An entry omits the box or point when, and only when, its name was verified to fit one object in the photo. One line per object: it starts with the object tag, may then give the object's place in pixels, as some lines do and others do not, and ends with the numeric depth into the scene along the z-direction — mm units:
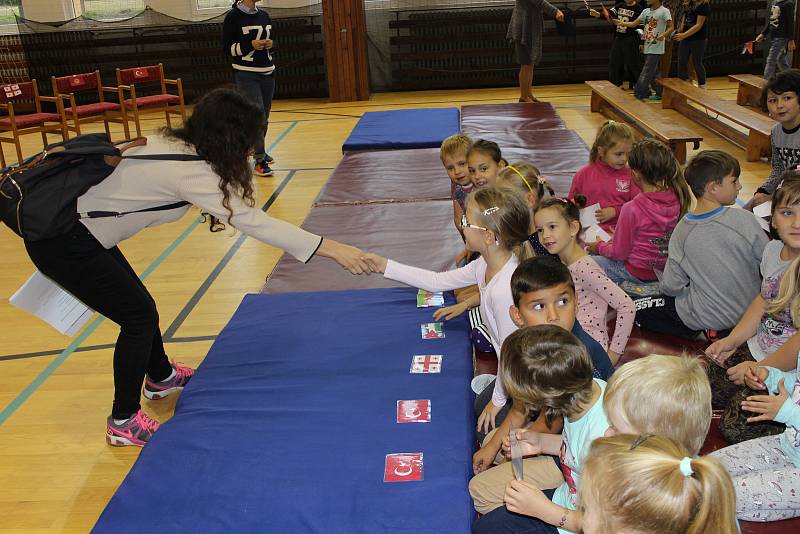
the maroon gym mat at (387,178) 6027
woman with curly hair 3006
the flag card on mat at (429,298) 3881
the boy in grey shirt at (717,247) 3143
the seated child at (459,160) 4309
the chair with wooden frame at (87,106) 9320
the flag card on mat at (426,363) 3230
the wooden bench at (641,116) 6438
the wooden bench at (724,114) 6879
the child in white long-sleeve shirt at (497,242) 2863
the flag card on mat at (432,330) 3547
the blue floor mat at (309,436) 2457
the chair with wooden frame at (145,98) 9672
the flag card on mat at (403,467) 2572
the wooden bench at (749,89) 8223
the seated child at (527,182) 3723
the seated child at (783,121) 4383
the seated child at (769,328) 2629
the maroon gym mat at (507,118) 7980
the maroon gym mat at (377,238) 4449
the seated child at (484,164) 4039
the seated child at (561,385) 2068
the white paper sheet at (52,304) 3227
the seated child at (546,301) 2504
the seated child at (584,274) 3049
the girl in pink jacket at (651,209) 3709
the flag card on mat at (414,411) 2893
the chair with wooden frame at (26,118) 8570
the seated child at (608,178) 4359
